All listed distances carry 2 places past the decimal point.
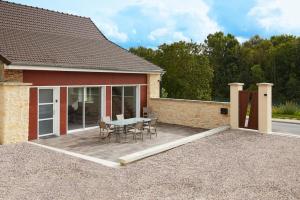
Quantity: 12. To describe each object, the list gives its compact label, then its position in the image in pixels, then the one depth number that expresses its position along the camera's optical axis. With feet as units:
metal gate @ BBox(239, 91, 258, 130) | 49.08
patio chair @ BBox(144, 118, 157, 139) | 48.56
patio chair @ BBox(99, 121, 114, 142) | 44.09
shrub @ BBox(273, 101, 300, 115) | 81.22
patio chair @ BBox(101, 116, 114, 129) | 48.09
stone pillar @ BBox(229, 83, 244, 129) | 50.51
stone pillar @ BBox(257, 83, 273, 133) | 47.65
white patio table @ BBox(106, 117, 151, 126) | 45.32
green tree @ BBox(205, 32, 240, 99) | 184.14
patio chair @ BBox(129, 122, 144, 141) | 44.50
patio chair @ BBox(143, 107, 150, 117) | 63.66
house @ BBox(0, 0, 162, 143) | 41.52
